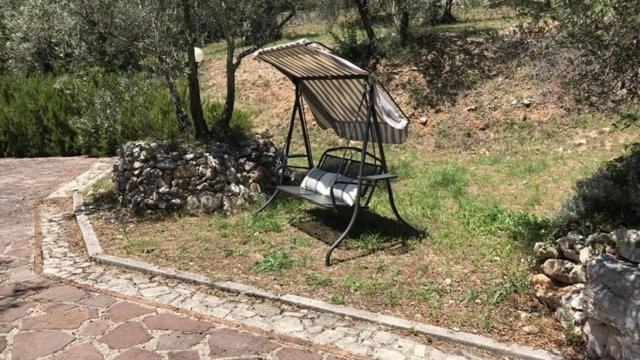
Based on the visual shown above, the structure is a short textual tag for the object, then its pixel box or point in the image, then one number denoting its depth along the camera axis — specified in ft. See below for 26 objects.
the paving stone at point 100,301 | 14.49
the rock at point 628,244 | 11.77
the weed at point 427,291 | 14.25
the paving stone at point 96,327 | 12.91
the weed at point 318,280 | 15.14
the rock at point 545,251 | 14.01
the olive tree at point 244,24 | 23.32
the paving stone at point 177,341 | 12.23
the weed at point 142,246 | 18.14
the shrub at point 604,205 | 14.64
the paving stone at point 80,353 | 11.79
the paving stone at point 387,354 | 11.71
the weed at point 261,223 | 19.62
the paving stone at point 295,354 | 11.79
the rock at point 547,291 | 13.12
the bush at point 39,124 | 40.75
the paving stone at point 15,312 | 13.75
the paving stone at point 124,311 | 13.71
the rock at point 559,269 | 13.20
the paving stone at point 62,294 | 14.90
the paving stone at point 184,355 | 11.75
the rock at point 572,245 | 13.42
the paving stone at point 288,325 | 12.97
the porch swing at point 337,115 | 17.43
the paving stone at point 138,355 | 11.77
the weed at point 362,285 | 14.65
